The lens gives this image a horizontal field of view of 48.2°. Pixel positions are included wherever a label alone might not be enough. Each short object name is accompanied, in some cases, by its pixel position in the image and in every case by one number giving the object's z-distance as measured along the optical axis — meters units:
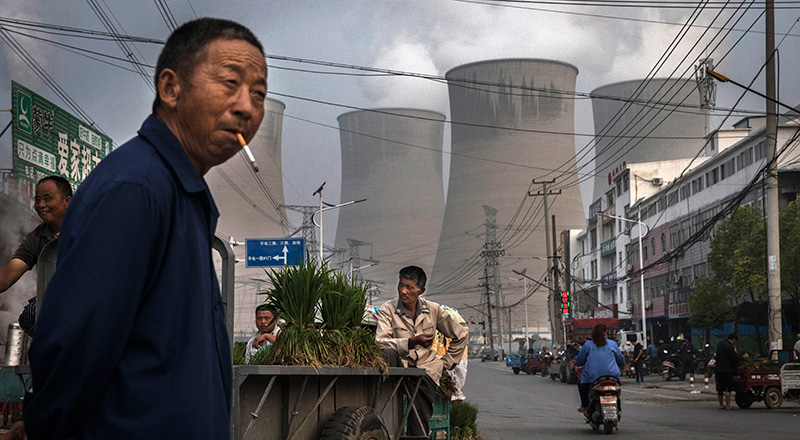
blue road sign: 27.34
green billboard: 15.07
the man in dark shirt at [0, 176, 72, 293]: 3.96
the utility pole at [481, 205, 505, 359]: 75.00
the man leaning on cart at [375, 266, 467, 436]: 6.09
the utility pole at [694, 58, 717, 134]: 40.00
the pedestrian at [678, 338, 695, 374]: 29.07
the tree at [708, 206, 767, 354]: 29.67
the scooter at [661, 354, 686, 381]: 29.62
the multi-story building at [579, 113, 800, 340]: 37.66
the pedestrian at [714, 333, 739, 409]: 16.44
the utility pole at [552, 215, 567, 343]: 38.94
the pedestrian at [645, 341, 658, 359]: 33.31
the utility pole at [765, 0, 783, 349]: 17.77
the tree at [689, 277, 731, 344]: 33.22
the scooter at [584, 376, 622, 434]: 11.48
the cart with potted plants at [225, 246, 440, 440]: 4.22
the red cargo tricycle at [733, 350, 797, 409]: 16.50
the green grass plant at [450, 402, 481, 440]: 9.75
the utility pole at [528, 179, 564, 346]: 40.59
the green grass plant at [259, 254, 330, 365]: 4.72
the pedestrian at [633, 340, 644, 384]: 28.17
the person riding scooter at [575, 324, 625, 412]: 11.48
